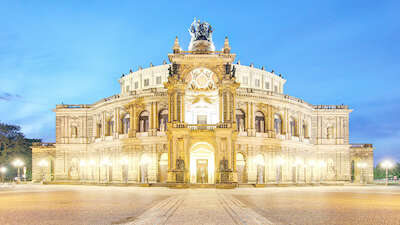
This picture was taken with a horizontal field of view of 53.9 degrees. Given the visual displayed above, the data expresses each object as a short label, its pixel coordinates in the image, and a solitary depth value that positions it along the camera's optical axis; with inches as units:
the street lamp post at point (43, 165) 2928.4
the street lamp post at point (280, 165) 2642.7
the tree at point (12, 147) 3400.6
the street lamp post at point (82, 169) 2962.6
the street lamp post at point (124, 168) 2662.4
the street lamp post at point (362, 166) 2967.5
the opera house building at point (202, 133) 1937.7
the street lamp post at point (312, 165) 2807.6
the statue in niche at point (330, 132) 2970.5
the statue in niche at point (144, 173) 2564.0
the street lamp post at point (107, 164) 2775.6
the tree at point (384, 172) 4653.1
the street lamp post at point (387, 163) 2405.8
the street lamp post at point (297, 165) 2763.3
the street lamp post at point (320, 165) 2905.8
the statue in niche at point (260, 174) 2531.5
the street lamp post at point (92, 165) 2901.1
